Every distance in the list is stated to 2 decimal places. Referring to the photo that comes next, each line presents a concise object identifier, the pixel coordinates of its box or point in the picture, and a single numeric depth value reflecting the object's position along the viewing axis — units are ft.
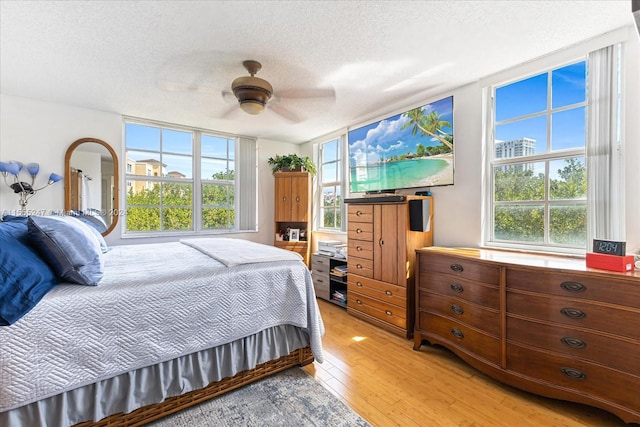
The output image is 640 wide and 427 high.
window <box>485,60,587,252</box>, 7.27
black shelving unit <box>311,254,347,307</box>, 12.17
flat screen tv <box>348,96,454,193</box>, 9.69
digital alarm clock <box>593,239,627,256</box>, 5.44
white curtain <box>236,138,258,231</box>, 15.43
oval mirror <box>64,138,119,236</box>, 11.33
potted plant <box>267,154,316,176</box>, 14.89
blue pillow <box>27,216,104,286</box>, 4.81
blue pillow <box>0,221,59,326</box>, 3.94
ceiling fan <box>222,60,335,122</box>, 7.18
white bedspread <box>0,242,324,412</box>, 4.10
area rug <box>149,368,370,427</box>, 5.34
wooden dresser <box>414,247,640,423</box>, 4.99
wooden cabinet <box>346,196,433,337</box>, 9.08
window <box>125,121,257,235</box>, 13.07
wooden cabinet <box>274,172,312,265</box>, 14.89
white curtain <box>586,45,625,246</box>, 6.39
